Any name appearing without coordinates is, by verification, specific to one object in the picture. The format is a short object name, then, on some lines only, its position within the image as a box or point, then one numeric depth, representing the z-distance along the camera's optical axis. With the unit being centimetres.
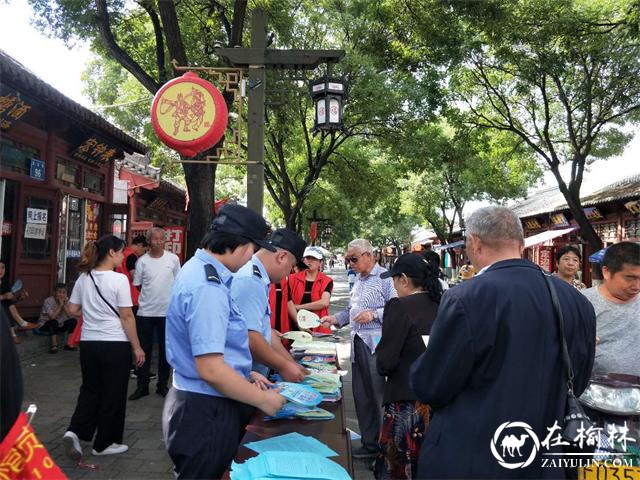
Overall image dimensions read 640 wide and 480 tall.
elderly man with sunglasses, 420
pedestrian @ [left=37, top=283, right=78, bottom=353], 744
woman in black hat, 310
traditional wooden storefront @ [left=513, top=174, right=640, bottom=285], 1549
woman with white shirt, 376
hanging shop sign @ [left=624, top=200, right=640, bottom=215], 1434
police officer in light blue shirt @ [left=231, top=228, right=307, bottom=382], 262
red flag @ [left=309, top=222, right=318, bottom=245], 2519
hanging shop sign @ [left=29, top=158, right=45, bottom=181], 809
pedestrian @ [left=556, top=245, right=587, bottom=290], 436
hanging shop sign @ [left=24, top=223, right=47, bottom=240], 816
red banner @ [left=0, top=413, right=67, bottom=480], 148
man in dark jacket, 180
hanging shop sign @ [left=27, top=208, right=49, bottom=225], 815
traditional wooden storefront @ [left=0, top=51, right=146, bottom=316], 703
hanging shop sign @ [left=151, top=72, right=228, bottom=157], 518
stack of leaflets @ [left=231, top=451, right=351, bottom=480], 189
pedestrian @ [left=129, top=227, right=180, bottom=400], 552
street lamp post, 559
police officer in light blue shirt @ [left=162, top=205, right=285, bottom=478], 194
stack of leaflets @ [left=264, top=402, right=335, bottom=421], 261
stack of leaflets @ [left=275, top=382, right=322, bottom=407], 260
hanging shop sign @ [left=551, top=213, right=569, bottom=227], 2016
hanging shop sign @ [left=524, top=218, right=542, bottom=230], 2369
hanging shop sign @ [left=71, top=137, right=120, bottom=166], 933
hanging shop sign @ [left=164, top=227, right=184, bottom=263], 1164
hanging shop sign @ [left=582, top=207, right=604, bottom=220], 1734
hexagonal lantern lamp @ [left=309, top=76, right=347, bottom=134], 659
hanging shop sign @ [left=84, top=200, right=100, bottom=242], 1020
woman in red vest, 529
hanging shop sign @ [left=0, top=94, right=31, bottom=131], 634
